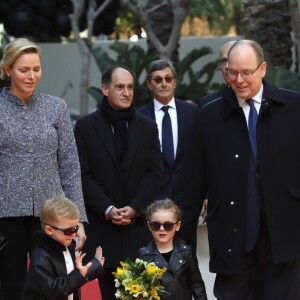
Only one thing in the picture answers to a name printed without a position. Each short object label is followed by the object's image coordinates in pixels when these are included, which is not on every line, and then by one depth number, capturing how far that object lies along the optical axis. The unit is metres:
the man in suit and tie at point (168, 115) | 16.53
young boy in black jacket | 11.75
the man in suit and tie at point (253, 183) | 12.44
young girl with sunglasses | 12.93
